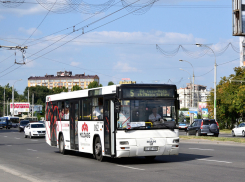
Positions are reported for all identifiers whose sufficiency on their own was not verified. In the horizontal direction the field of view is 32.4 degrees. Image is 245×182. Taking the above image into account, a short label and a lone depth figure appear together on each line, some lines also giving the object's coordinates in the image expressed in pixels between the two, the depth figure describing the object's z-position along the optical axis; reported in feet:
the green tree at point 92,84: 419.74
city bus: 45.42
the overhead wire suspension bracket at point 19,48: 95.83
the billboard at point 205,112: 227.51
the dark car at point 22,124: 194.80
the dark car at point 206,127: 114.11
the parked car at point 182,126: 209.46
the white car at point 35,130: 127.34
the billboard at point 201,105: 242.97
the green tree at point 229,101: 207.51
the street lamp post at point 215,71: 139.54
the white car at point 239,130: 128.91
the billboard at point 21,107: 391.24
